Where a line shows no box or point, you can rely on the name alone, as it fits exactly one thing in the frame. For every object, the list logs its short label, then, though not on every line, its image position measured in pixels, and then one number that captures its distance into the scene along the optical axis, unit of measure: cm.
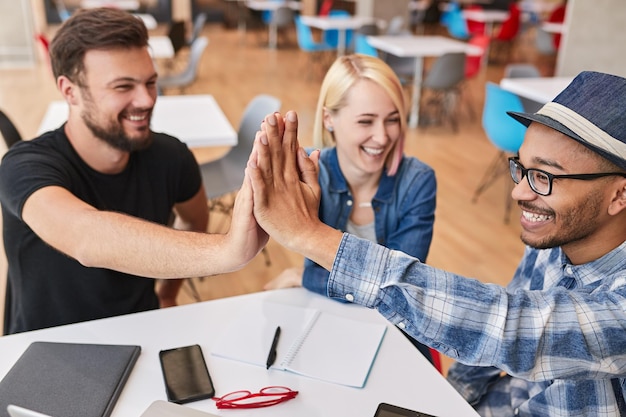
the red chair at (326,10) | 1113
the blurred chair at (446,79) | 632
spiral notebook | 141
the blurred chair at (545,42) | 937
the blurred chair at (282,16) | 1109
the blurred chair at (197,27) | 788
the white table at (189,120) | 316
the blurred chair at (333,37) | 936
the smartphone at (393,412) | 124
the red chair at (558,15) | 1055
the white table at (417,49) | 666
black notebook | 123
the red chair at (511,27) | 1046
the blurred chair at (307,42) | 886
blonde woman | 198
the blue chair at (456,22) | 1120
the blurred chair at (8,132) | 264
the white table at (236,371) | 129
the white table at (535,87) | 426
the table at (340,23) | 891
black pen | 142
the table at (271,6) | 1156
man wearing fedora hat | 110
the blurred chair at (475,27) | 1108
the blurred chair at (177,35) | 769
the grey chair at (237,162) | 347
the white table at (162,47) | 608
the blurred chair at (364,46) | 677
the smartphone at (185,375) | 130
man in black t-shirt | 149
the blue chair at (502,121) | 426
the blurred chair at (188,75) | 621
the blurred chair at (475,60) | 679
